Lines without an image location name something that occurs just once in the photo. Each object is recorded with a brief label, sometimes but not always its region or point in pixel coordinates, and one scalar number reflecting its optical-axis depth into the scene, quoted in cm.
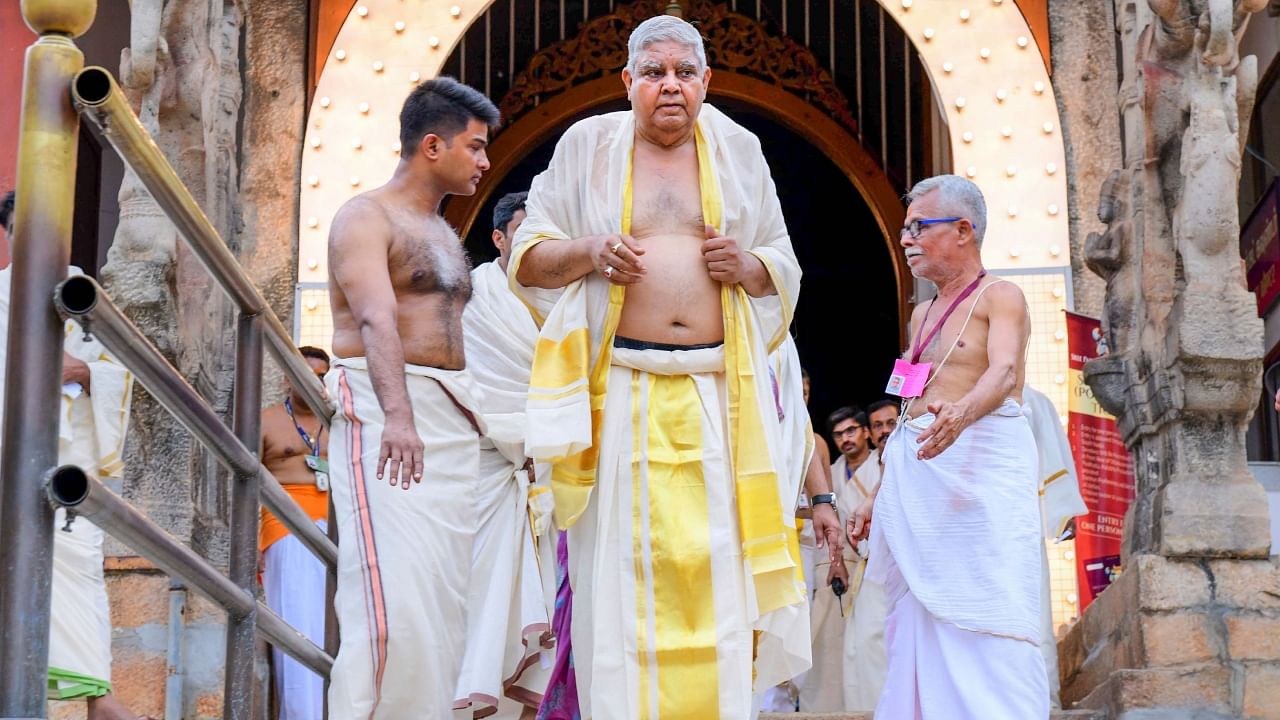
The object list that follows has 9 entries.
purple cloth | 561
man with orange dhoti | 728
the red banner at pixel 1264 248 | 1212
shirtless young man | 480
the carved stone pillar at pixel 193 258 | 741
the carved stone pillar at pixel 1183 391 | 699
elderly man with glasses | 556
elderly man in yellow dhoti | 473
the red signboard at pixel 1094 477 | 871
